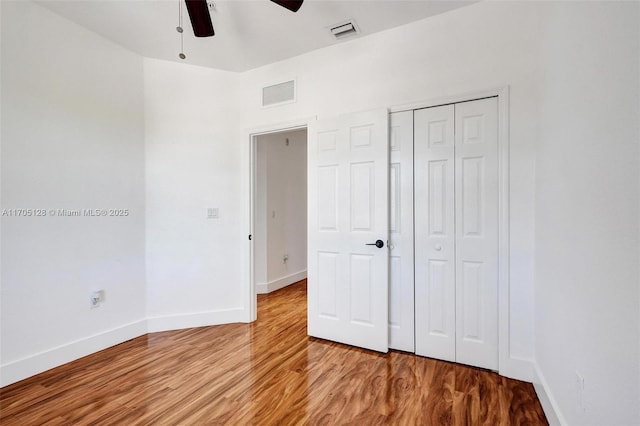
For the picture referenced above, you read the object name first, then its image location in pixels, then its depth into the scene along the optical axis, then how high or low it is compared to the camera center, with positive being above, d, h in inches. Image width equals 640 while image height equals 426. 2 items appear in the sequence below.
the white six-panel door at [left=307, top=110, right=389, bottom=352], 101.7 -6.1
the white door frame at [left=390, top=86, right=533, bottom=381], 85.1 -8.8
